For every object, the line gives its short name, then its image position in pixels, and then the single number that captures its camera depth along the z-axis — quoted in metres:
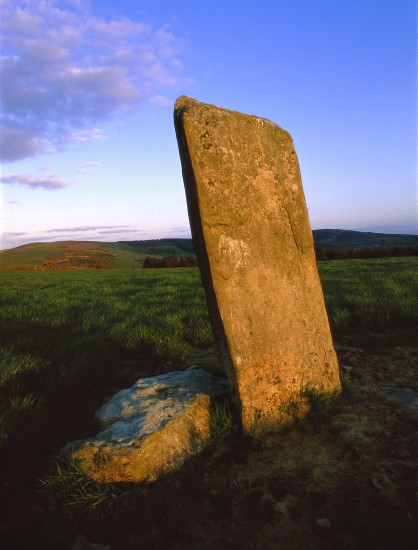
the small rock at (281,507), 1.90
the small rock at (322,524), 1.77
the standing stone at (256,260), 2.53
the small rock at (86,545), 1.75
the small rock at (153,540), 1.78
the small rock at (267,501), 1.95
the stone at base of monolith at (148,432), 2.22
